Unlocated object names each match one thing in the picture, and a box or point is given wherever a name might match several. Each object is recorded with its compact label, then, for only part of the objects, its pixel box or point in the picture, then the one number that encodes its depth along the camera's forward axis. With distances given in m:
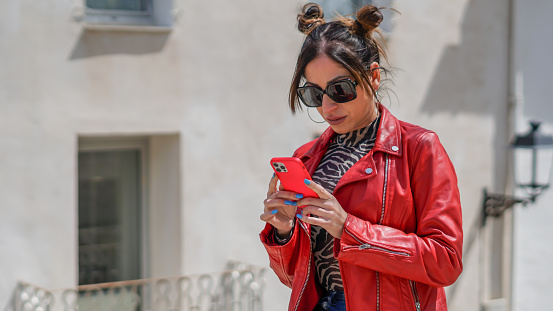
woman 2.00
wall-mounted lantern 7.87
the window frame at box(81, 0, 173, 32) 5.81
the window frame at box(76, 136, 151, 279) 6.39
